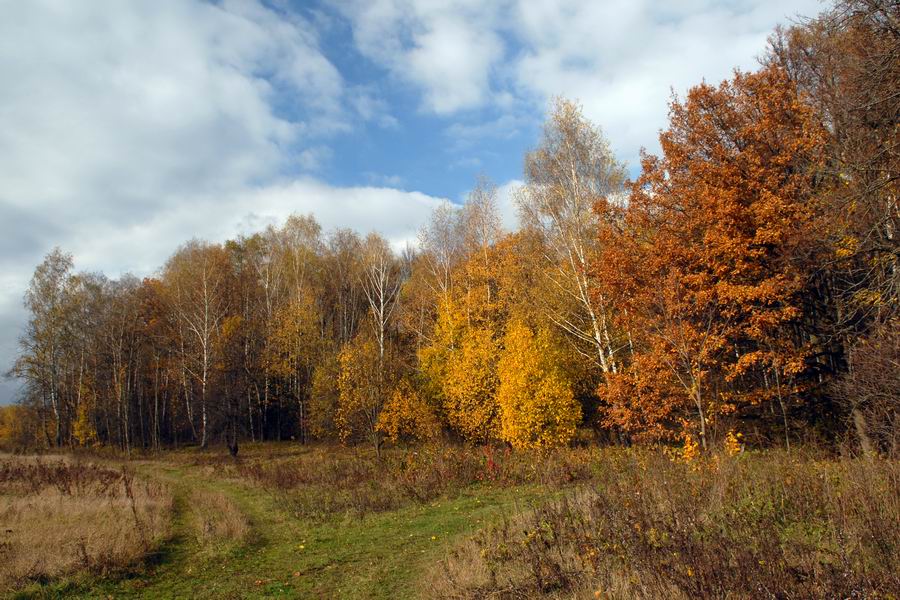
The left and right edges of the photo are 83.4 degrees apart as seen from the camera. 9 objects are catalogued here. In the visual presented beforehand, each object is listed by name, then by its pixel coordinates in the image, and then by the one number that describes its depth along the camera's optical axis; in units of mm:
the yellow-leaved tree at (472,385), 25109
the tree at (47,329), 38719
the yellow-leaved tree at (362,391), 26078
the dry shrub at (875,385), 10508
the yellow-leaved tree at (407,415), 27062
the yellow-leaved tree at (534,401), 20281
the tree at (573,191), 21094
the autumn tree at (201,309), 34812
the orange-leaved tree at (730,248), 14977
